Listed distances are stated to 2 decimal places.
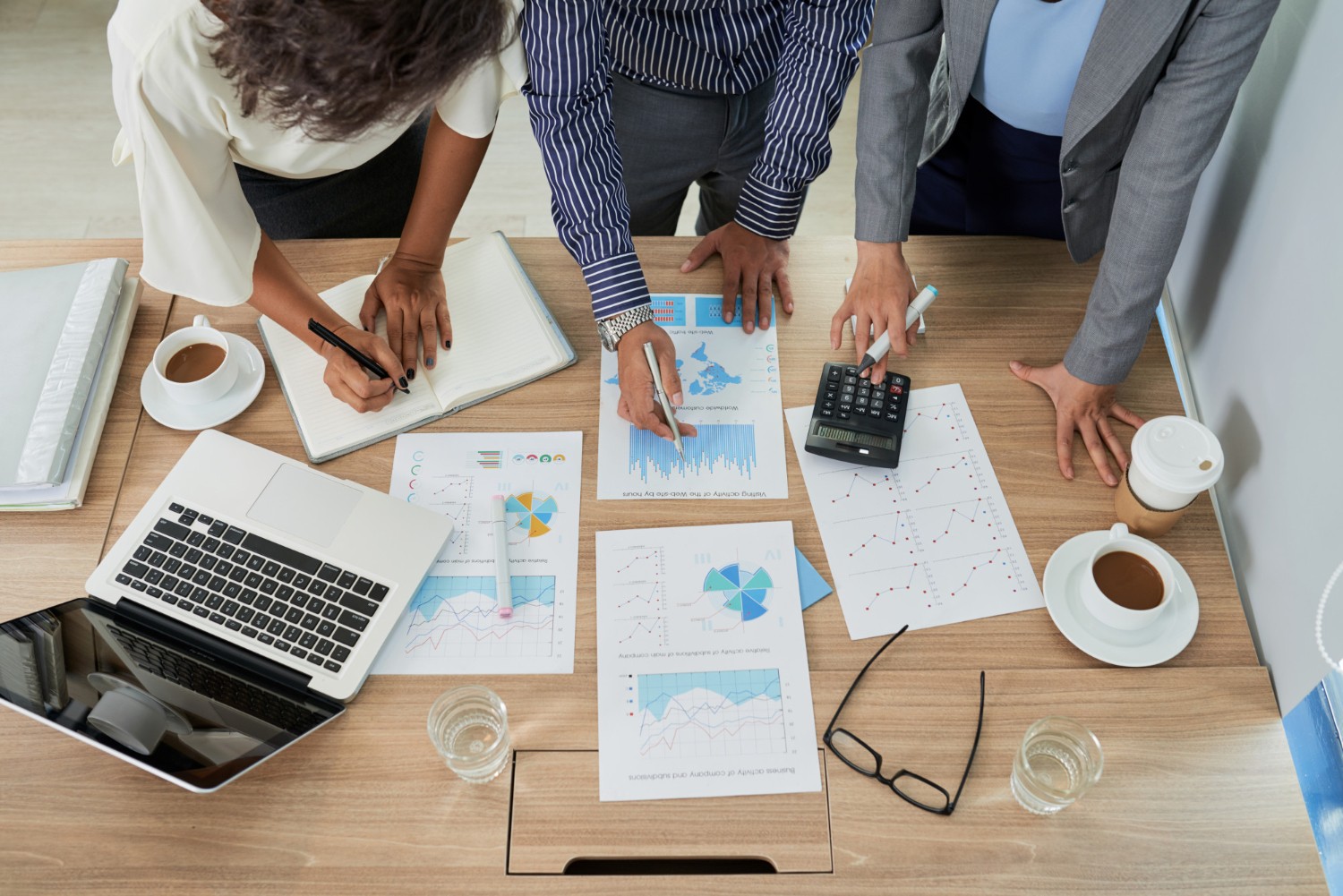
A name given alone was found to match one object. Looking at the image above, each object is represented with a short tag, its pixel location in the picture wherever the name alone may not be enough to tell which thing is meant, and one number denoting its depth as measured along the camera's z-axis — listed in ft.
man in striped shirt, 3.84
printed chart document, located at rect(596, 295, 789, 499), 3.73
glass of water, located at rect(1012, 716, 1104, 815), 2.99
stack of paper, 3.64
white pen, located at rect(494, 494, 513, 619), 3.40
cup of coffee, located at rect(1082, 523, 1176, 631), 3.25
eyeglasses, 3.05
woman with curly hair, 2.66
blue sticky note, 3.45
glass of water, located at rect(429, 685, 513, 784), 3.06
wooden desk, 2.95
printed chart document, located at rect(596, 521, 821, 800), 3.11
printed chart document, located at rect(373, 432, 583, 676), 3.34
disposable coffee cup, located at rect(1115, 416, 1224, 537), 3.30
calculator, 3.72
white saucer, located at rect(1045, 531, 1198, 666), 3.29
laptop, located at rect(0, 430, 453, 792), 3.03
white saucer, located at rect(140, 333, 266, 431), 3.84
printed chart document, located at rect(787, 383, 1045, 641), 3.44
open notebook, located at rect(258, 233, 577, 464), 3.86
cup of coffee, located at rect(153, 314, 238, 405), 3.81
